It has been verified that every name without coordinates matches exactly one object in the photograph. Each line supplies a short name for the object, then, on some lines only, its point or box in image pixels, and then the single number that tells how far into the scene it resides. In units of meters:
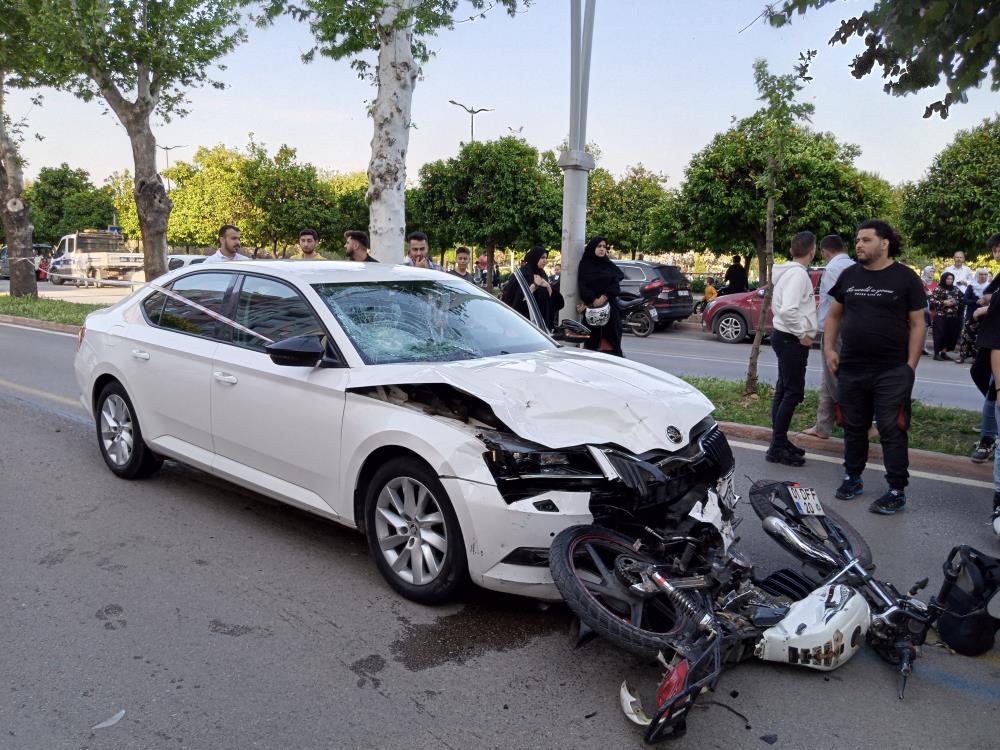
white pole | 9.52
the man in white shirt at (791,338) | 6.47
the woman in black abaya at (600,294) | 8.65
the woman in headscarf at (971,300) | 13.85
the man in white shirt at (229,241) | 9.14
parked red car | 17.67
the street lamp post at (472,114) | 42.54
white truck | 38.09
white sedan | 3.45
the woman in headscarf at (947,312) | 14.83
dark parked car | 19.56
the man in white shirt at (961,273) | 15.18
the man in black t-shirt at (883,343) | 5.23
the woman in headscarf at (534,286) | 8.54
